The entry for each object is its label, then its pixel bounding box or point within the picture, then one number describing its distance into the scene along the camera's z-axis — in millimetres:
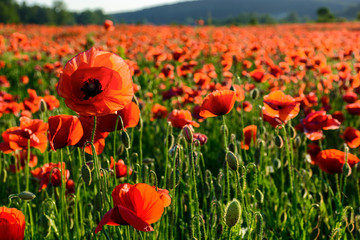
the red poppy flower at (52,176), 1087
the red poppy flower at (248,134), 1189
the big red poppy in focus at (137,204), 790
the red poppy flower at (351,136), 1192
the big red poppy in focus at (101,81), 828
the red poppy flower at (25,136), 1051
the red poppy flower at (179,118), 1123
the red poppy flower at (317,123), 1155
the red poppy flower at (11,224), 806
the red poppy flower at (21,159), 1224
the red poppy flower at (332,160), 1075
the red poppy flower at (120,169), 1101
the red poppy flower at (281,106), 1007
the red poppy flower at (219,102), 961
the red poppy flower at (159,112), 1520
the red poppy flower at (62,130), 892
